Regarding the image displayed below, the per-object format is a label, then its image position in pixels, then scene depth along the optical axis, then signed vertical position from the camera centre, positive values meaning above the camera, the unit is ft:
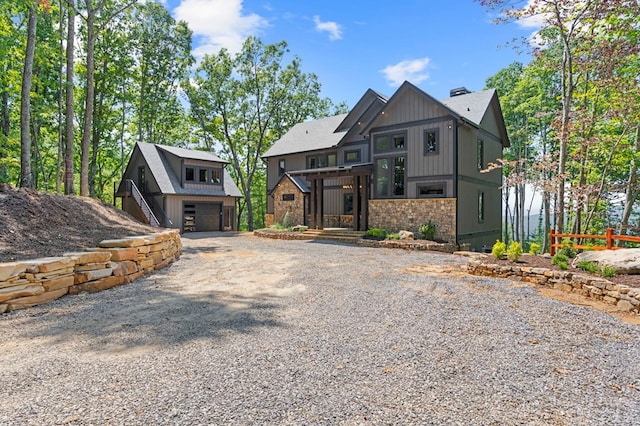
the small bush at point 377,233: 49.19 -3.15
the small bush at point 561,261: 23.25 -3.59
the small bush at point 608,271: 20.39 -3.68
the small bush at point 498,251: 28.73 -3.37
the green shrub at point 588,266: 21.82 -3.63
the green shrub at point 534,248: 31.93 -3.59
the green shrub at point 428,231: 46.85 -2.68
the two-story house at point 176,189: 69.72 +5.17
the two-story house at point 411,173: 48.60 +6.64
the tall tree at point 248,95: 91.76 +34.39
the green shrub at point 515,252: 26.87 -3.26
